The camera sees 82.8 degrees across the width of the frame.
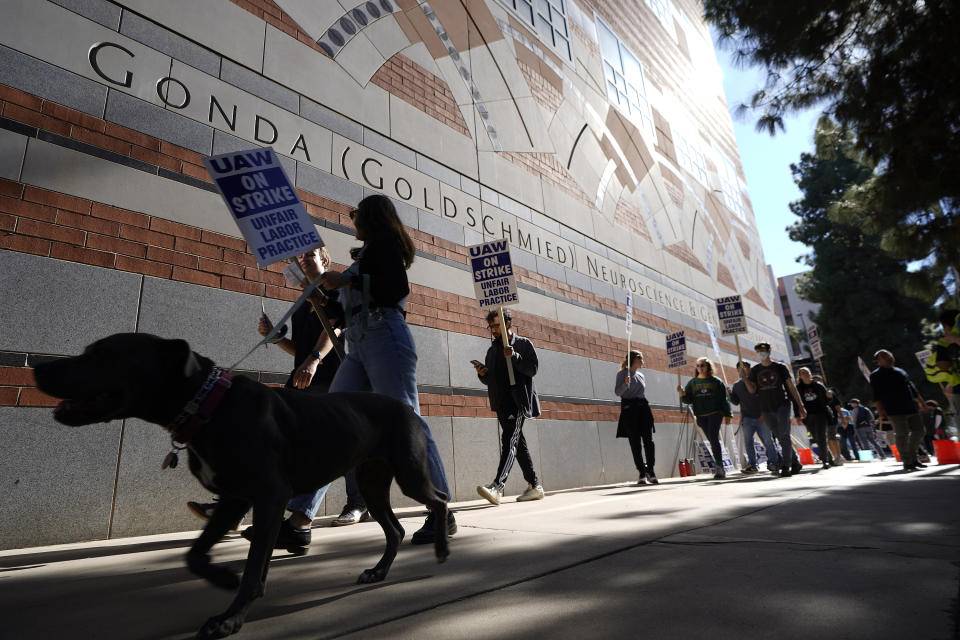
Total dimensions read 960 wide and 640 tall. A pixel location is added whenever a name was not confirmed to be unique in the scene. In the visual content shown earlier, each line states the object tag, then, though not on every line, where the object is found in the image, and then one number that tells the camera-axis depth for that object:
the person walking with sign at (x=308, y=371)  2.99
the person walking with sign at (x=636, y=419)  8.14
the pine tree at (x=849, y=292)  26.75
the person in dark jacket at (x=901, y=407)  7.86
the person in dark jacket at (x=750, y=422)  9.07
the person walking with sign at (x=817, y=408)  9.61
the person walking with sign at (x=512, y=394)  5.95
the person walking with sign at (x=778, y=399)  7.96
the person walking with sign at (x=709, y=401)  8.83
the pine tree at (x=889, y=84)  5.75
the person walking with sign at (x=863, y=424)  15.65
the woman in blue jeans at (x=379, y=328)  3.17
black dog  1.65
